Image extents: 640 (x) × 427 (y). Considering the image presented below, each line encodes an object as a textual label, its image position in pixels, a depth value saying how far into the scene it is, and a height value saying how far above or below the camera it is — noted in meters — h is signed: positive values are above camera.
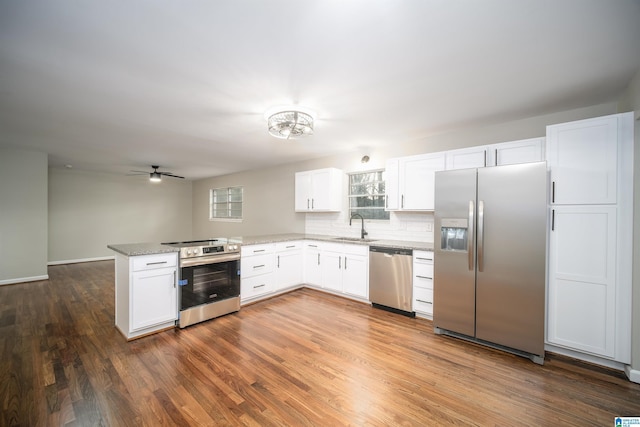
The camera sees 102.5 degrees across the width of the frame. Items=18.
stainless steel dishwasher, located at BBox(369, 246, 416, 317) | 3.37 -0.90
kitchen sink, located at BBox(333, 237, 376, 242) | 4.10 -0.44
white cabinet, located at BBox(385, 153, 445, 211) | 3.45 +0.45
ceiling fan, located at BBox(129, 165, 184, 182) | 5.93 +0.82
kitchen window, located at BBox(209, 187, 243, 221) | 7.36 +0.25
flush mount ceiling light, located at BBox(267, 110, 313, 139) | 2.75 +0.97
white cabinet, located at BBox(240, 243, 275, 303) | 3.71 -0.88
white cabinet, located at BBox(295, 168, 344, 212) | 4.62 +0.42
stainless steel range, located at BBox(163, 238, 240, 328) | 3.03 -0.86
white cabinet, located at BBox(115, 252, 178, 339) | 2.70 -0.91
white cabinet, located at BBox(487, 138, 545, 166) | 2.81 +0.70
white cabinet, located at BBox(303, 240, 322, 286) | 4.37 -0.88
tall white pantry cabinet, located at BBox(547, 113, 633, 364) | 2.19 -0.19
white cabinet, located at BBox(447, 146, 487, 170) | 3.08 +0.69
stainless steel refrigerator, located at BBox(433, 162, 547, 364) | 2.40 -0.42
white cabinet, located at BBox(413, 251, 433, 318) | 3.20 -0.88
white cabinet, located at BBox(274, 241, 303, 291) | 4.16 -0.88
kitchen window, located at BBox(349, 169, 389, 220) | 4.38 +0.32
